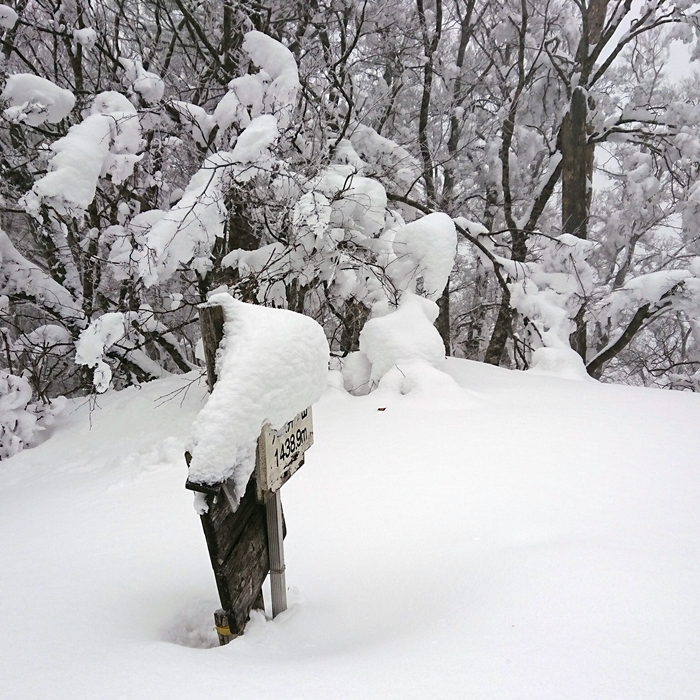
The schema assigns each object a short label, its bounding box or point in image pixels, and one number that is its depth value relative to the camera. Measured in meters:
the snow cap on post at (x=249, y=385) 1.21
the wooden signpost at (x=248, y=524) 1.32
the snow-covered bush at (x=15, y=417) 3.99
